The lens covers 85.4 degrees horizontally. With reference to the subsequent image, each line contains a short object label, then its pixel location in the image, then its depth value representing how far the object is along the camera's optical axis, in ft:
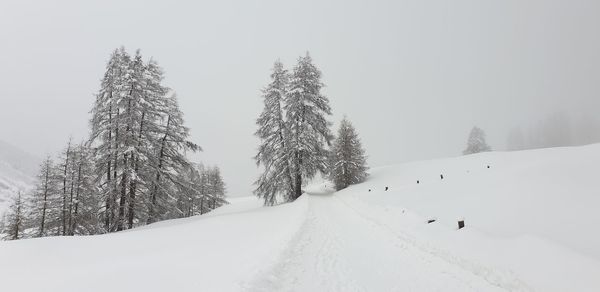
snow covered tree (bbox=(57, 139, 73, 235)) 85.01
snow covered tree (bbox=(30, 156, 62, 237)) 88.07
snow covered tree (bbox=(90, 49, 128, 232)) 71.87
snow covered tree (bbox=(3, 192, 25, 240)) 93.91
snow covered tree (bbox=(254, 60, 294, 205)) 98.12
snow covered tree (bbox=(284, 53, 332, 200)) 97.50
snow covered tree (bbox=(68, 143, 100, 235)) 86.07
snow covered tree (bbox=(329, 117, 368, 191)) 116.67
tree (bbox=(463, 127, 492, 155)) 208.48
